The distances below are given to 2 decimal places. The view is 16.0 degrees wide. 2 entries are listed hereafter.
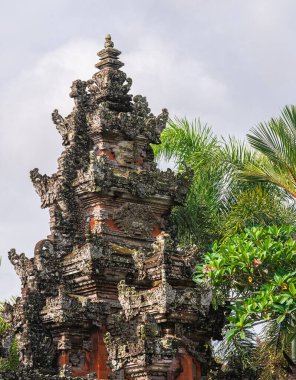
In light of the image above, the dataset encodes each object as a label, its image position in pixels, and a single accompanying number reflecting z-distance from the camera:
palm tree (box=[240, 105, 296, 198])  24.38
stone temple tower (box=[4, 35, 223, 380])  21.27
